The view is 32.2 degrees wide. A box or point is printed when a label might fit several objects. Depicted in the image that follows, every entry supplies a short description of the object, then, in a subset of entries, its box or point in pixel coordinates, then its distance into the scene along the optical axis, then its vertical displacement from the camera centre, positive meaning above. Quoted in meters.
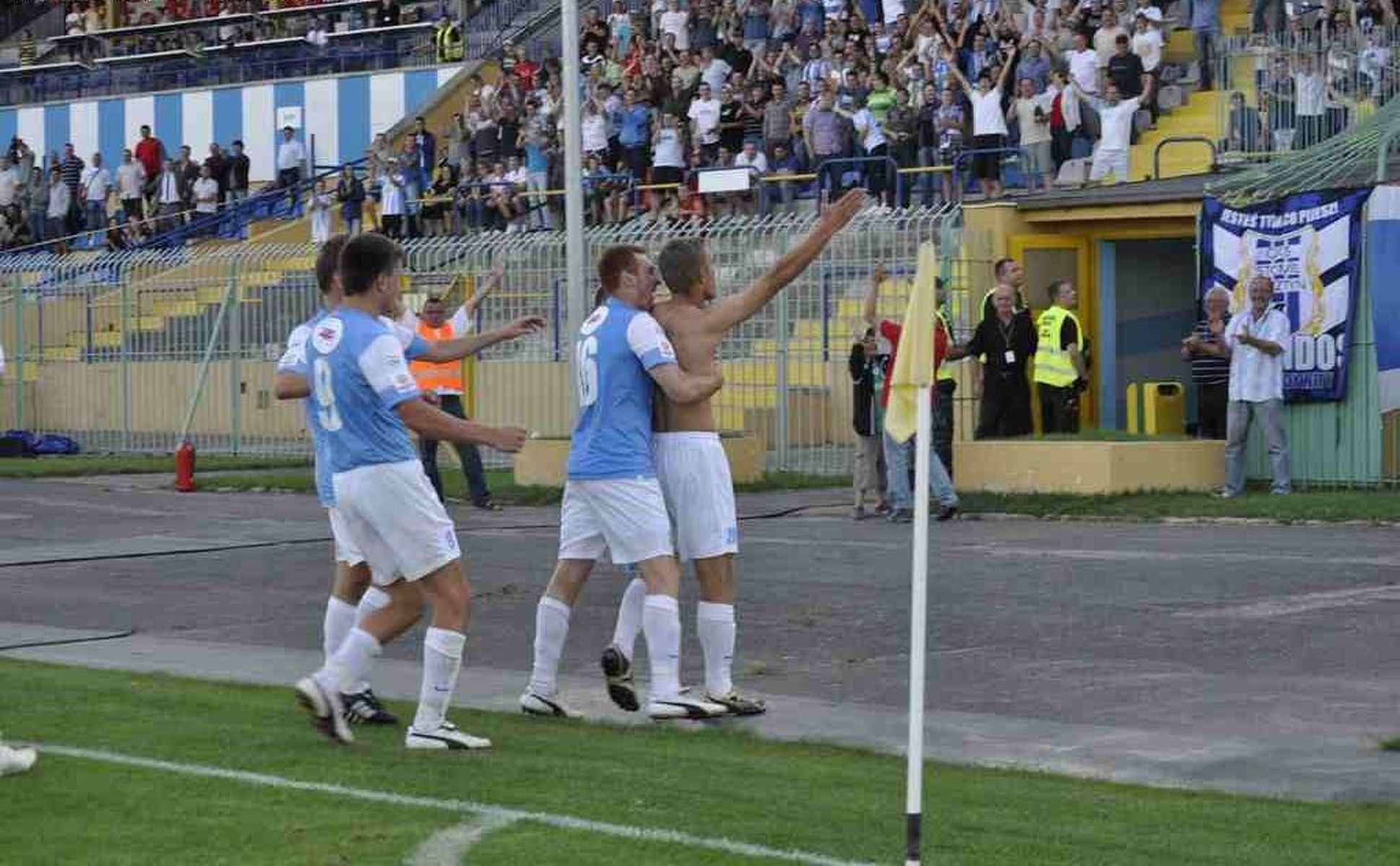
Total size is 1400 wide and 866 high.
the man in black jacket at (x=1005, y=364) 21.31 -0.07
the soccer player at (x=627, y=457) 9.98 -0.40
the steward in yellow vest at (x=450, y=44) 42.09 +5.49
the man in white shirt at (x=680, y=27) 35.22 +4.82
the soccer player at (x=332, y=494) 10.02 -0.57
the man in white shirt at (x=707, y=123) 32.09 +3.13
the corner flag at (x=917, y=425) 6.51 -0.19
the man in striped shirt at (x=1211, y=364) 20.59 -0.08
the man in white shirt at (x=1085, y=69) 27.84 +3.29
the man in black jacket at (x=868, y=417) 19.73 -0.49
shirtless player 10.19 -0.50
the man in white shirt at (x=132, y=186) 43.19 +3.15
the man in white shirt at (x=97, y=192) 44.19 +3.11
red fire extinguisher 25.72 -1.12
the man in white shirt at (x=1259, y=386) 19.91 -0.26
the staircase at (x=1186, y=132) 26.69 +2.51
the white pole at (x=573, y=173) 23.20 +1.81
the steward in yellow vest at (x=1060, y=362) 21.91 -0.06
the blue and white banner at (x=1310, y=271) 20.45 +0.71
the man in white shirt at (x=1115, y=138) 26.95 +2.42
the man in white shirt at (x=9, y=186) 45.94 +3.37
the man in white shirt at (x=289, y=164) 41.94 +3.42
